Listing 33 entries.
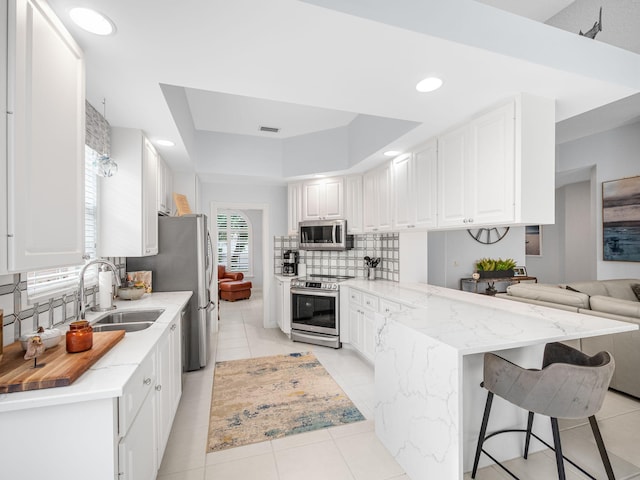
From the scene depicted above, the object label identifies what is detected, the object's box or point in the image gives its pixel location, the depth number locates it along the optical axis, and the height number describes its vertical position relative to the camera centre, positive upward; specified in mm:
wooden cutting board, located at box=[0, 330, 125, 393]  1104 -498
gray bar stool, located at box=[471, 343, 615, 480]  1480 -732
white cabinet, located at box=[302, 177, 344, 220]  4406 +605
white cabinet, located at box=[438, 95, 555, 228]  2051 +531
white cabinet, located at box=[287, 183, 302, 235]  4703 +532
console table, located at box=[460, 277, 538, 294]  5402 -761
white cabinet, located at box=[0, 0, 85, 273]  1059 +388
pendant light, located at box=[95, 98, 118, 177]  1879 +453
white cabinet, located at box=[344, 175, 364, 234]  4250 +513
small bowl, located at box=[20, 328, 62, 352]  1367 -440
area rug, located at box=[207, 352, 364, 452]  2342 -1429
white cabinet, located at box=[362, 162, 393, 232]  3633 +518
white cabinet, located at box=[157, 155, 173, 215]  3223 +600
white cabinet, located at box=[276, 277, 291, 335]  4430 -923
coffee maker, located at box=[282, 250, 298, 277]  4898 -372
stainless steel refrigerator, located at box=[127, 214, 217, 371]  3291 -294
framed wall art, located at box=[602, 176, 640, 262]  4191 +289
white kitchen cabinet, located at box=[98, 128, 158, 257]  2521 +326
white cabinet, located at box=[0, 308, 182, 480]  1070 -704
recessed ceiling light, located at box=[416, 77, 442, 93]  1857 +961
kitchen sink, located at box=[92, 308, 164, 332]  2064 -582
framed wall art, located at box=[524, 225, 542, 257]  7223 -16
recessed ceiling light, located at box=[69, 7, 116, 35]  1275 +934
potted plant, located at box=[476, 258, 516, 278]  5473 -492
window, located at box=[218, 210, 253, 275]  8453 -17
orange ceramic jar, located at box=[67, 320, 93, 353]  1388 -437
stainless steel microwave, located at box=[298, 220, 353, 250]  4305 +74
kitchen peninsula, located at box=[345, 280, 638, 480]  1607 -783
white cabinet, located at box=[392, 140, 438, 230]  2877 +525
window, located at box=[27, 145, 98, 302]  1726 -200
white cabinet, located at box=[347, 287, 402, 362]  3264 -889
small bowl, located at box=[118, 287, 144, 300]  2711 -462
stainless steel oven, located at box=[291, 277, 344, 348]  4051 -950
